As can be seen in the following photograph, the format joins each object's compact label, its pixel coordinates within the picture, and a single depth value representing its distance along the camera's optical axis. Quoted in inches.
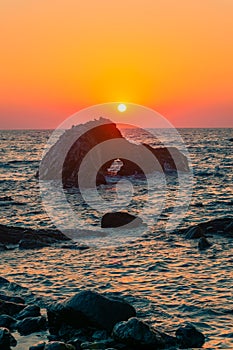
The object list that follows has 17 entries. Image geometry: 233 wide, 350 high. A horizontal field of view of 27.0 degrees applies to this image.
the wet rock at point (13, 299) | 522.6
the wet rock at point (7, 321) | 456.8
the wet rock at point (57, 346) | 388.2
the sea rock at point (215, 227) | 856.3
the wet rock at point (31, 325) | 443.2
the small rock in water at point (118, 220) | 947.3
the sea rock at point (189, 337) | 412.0
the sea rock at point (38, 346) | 399.2
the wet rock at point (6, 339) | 403.9
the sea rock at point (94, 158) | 1786.4
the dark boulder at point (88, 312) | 451.0
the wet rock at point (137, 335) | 408.2
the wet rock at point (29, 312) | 477.2
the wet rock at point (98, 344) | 402.0
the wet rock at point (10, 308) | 489.1
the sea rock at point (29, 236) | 785.6
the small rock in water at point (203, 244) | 758.5
